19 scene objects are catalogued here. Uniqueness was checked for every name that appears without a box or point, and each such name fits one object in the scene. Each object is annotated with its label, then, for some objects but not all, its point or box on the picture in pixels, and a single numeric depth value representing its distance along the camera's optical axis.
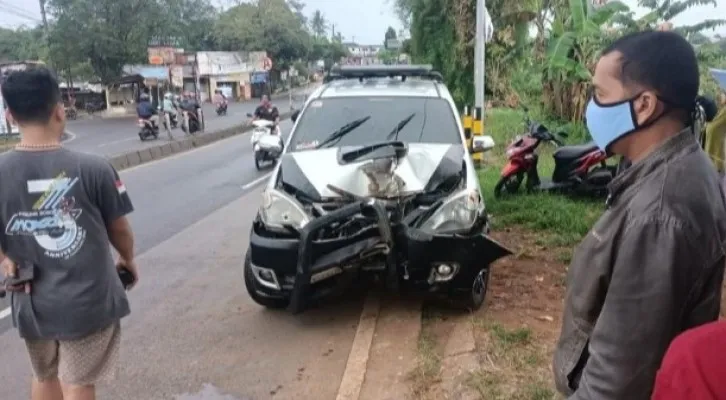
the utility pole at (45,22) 37.69
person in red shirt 1.01
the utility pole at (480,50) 10.84
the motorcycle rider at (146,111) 21.98
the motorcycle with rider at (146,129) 22.11
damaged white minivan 4.11
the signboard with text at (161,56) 40.28
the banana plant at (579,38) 12.41
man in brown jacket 1.42
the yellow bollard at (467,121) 9.36
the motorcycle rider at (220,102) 36.69
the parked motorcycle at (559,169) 7.73
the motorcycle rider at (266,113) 17.94
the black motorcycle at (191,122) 23.47
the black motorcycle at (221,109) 36.34
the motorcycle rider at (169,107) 24.86
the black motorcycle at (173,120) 26.05
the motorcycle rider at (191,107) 23.78
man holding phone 2.43
